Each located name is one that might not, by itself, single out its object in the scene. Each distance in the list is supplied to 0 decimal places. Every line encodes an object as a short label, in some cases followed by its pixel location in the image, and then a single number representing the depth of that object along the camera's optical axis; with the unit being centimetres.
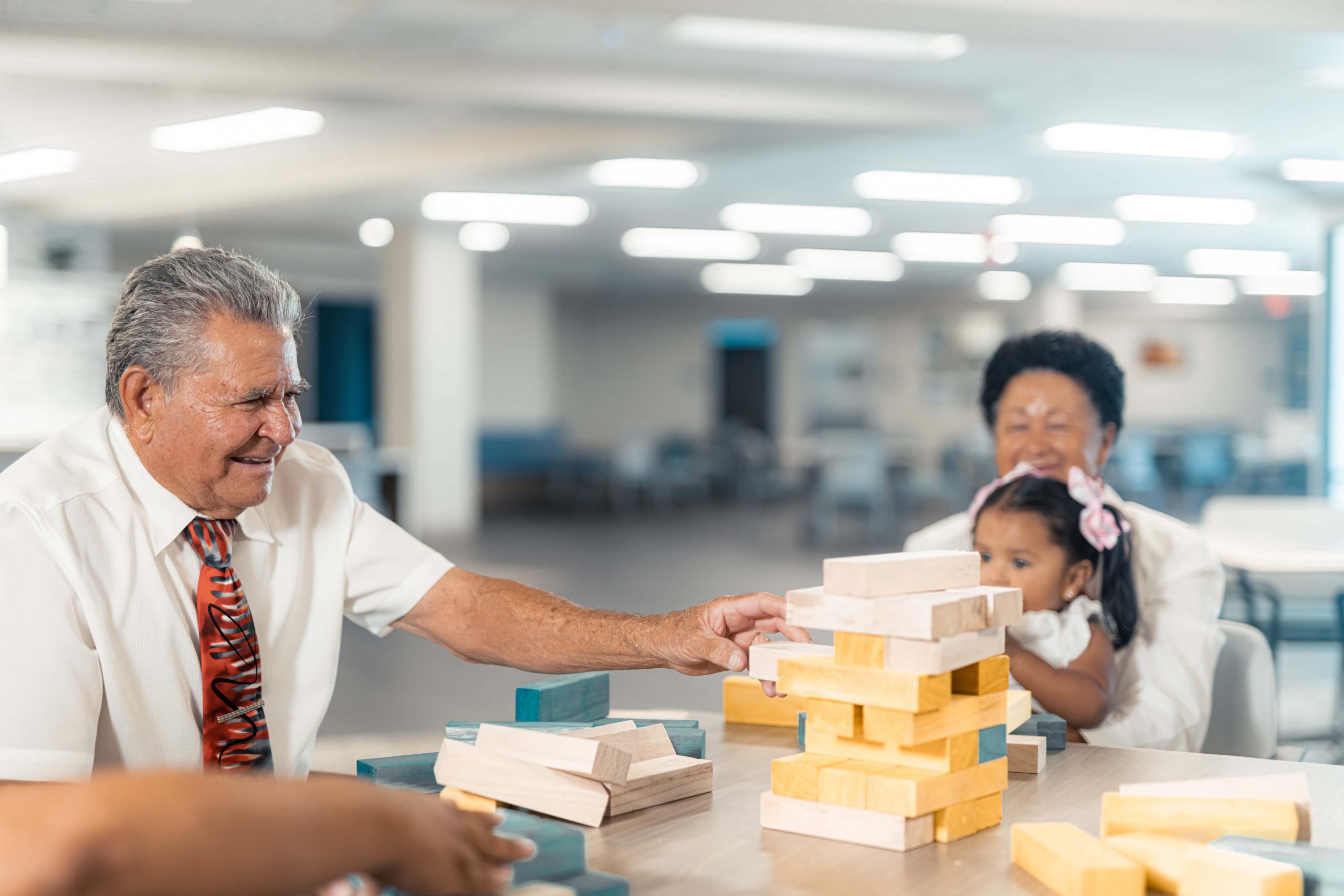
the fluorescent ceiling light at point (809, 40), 564
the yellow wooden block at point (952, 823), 122
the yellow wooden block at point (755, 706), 176
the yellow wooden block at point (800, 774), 124
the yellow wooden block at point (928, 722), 115
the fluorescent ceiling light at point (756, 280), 1552
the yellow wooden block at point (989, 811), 127
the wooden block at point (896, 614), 113
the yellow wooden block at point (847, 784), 120
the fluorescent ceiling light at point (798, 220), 1063
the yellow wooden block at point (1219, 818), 117
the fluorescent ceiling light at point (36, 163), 794
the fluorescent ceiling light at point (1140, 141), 748
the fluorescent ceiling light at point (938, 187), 897
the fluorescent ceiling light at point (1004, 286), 1619
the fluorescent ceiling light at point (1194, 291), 1648
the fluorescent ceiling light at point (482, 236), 1170
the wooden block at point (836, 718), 121
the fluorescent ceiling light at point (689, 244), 1225
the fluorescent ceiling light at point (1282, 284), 1530
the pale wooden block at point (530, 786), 127
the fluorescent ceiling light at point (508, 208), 998
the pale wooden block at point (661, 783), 132
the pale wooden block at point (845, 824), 119
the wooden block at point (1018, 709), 147
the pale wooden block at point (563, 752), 125
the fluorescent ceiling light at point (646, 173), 838
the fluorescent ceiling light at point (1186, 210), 1004
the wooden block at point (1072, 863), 107
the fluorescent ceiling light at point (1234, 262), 1338
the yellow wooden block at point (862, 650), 117
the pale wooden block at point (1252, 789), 119
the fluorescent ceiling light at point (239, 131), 733
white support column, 1155
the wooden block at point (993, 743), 125
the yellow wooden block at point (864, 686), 114
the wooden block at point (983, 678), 124
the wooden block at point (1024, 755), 151
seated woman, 199
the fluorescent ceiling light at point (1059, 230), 1123
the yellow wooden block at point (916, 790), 117
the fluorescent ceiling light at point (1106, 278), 1506
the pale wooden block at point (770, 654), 134
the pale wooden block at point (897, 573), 116
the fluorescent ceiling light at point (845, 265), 1395
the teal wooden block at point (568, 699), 157
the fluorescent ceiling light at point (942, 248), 1239
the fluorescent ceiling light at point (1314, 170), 830
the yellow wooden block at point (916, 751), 120
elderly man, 140
